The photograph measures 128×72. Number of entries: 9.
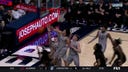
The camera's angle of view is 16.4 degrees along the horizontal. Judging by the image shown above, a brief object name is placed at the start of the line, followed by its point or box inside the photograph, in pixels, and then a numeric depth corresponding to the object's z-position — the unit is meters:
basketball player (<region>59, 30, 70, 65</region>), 14.70
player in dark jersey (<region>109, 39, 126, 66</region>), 14.35
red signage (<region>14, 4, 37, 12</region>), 19.33
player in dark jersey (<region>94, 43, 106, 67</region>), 13.92
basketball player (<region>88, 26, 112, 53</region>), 15.98
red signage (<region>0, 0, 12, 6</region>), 19.33
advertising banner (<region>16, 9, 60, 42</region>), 17.35
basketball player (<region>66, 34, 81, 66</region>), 14.10
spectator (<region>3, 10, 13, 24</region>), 19.77
